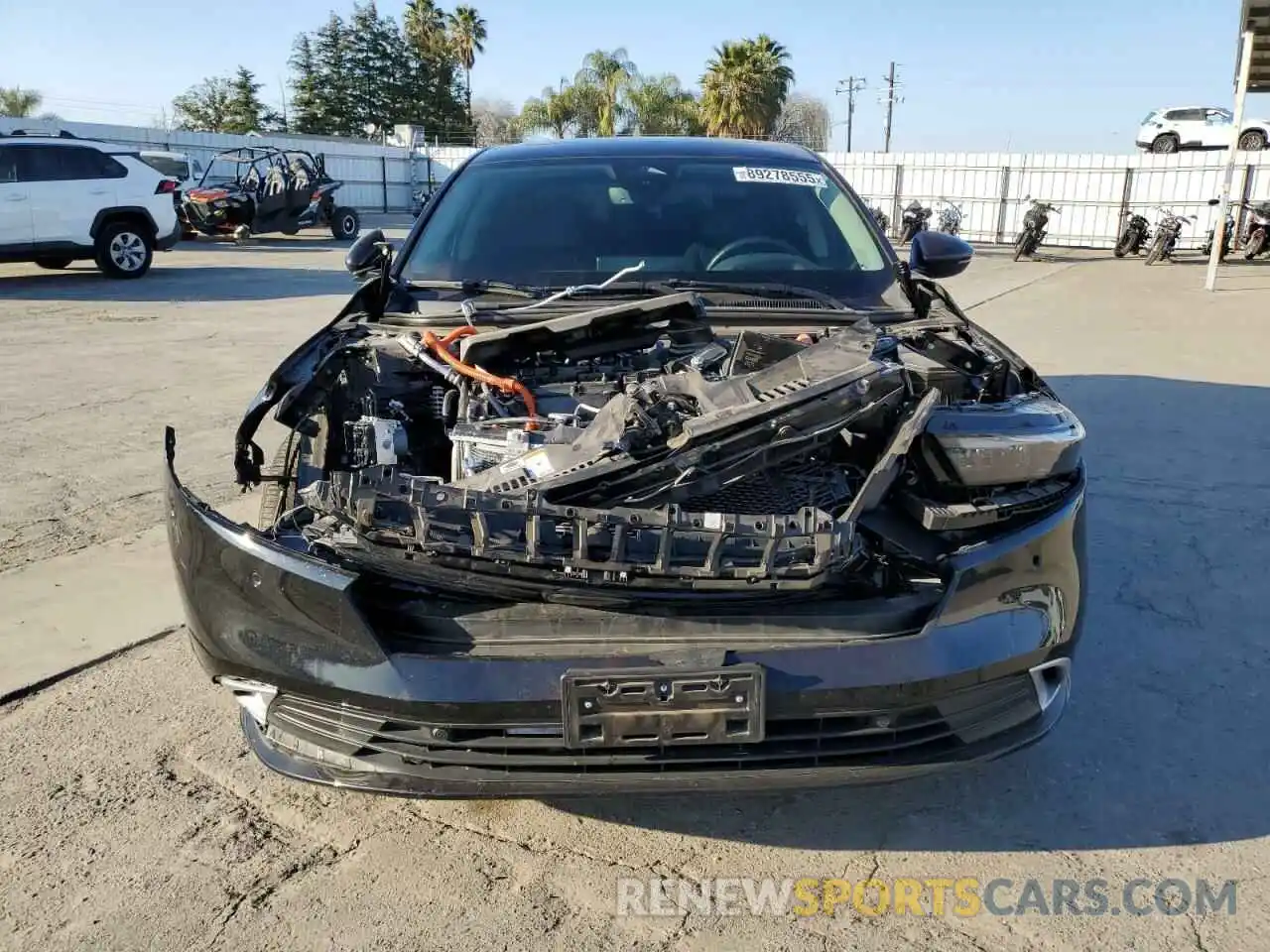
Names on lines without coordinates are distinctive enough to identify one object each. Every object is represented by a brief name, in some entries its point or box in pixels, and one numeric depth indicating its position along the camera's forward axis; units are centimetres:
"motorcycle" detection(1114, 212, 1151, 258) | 2083
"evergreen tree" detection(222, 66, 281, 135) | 5109
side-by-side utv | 1845
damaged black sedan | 189
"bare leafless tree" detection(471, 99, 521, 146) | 5266
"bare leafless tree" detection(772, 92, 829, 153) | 5438
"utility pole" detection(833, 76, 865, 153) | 6234
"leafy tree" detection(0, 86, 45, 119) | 5059
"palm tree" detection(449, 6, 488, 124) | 5456
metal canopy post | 1237
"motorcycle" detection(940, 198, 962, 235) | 2277
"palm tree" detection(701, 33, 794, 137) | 3916
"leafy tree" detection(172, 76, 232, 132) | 5362
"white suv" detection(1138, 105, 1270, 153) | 2505
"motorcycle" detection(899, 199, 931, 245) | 2097
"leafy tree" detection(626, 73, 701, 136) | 4556
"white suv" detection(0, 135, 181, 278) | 1211
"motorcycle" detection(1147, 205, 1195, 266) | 1914
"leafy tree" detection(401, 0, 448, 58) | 5456
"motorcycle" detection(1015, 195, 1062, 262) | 2016
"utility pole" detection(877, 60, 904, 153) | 5609
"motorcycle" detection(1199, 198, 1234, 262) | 1977
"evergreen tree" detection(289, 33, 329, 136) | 5291
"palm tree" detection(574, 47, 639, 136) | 4706
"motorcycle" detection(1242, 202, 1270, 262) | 1900
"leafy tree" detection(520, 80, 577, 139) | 4869
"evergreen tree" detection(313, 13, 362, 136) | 5309
